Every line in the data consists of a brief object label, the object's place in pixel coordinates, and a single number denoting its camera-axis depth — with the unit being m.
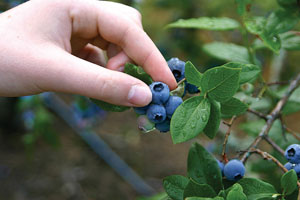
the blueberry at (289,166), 0.36
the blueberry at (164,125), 0.36
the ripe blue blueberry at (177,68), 0.39
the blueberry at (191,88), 0.38
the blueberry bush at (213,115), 0.33
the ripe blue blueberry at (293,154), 0.36
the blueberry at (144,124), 0.37
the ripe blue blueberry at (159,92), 0.35
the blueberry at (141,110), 0.37
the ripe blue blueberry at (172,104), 0.35
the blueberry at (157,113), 0.35
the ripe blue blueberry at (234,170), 0.36
